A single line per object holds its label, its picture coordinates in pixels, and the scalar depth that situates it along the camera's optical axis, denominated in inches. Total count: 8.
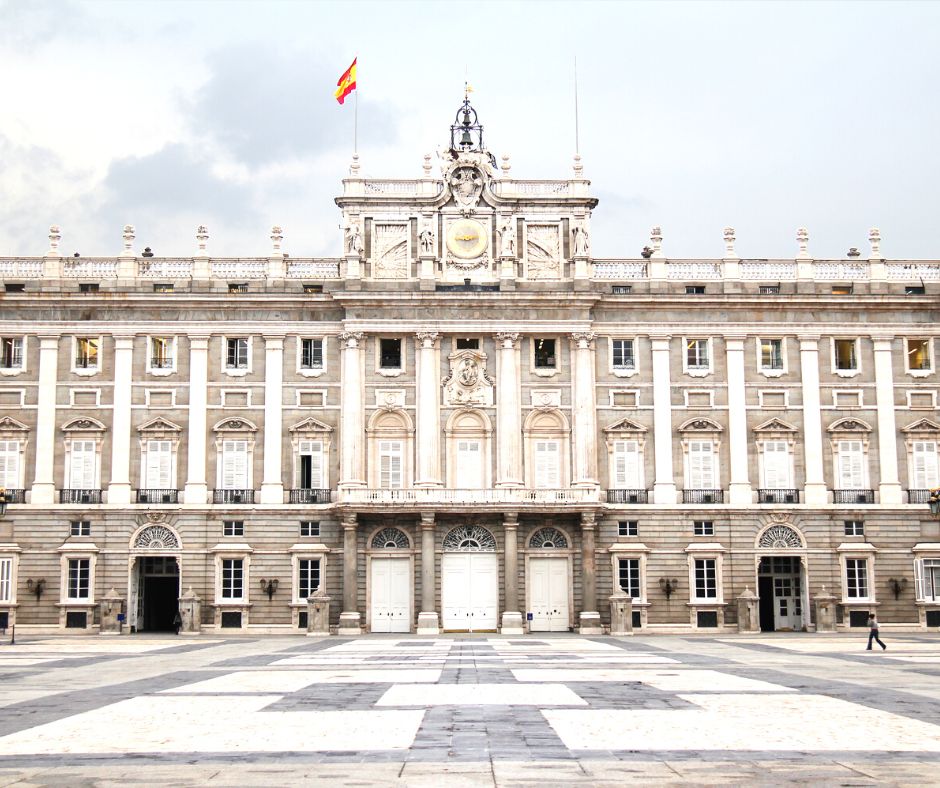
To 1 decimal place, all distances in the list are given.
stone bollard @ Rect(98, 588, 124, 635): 2111.2
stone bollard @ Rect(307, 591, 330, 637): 2084.2
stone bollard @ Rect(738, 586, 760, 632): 2118.6
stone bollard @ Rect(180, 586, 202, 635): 2095.2
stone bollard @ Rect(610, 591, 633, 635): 2092.8
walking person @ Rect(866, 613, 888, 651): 1534.2
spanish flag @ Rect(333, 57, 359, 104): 2297.0
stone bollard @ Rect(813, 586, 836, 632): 2111.2
